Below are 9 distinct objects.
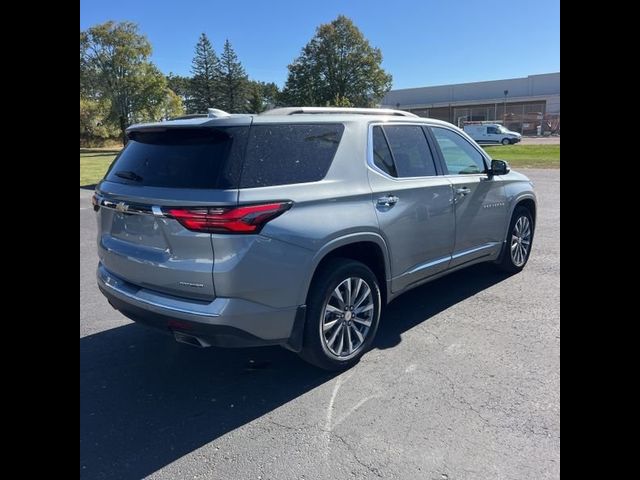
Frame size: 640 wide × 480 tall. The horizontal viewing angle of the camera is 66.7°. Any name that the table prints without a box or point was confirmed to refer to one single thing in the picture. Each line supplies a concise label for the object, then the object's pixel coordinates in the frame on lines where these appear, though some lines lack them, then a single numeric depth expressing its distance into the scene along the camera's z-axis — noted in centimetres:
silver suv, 292
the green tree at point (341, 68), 6381
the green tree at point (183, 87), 6519
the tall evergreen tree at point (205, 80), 6431
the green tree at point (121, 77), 5191
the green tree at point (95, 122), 5128
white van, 4309
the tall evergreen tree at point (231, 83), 6506
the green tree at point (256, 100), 6662
